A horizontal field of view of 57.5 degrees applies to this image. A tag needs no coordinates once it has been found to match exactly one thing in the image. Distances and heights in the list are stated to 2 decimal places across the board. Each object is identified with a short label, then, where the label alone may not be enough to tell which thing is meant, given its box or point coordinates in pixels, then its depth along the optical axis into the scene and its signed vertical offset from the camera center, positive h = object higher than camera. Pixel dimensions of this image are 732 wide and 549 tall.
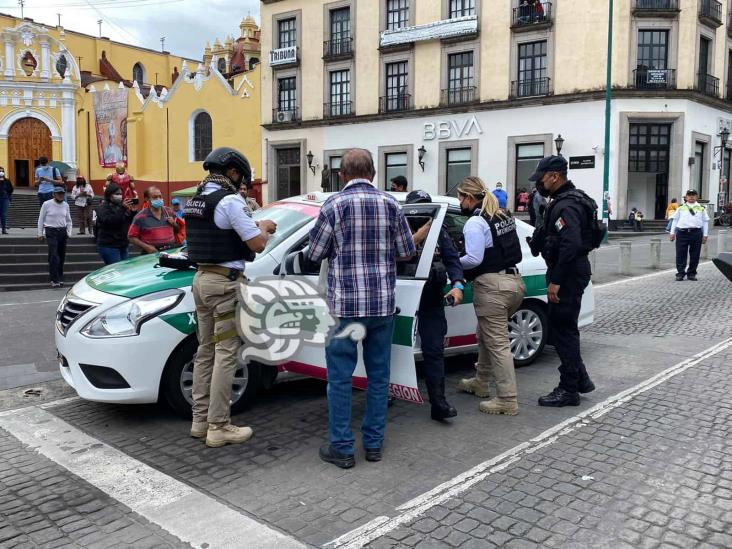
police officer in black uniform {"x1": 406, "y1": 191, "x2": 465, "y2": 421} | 4.92 -0.88
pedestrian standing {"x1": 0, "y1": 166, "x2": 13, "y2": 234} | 16.87 +0.20
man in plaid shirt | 4.12 -0.44
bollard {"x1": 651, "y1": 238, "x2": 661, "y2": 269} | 15.91 -1.20
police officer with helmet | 4.40 -0.46
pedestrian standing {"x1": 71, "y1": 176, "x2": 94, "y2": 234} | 17.92 +0.07
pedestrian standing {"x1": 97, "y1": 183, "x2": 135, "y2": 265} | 10.04 -0.29
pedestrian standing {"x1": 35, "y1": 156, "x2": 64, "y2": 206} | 16.55 +0.60
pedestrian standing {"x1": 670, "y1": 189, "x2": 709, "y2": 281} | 12.98 -0.50
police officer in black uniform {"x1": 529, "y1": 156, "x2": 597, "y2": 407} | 5.13 -0.41
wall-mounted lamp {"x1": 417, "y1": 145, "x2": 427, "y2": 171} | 34.28 +2.59
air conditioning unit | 38.97 +5.15
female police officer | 5.11 -0.55
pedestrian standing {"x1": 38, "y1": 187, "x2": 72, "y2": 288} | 11.88 -0.41
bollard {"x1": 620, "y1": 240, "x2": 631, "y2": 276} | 14.70 -1.19
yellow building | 40.47 +5.58
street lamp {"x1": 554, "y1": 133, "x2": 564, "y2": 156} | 29.69 +2.78
